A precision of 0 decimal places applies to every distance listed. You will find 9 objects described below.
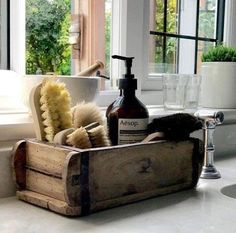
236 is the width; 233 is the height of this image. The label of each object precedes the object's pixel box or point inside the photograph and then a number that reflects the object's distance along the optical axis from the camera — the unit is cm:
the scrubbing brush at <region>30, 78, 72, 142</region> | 122
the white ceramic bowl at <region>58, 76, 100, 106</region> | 136
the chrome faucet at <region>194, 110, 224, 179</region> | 148
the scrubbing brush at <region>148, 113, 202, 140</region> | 131
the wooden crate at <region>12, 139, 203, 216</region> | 114
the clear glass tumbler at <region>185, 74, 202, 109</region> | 176
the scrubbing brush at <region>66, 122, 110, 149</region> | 118
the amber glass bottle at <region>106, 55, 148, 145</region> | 129
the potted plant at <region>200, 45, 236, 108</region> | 184
